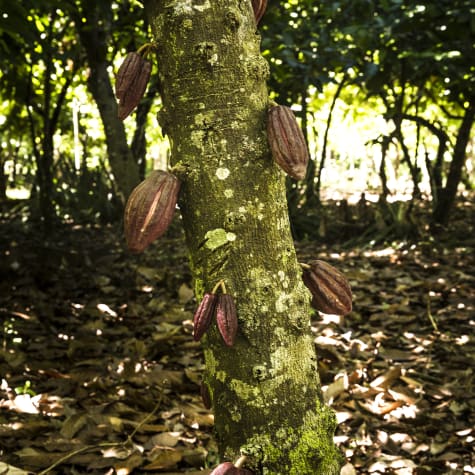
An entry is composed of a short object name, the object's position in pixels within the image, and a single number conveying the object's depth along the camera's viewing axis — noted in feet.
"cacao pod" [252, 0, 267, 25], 2.94
